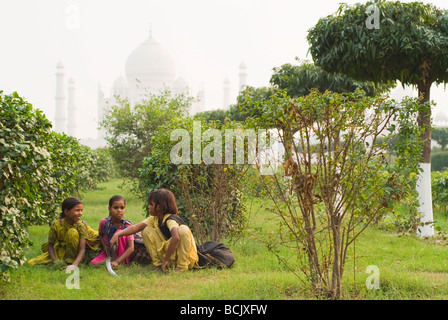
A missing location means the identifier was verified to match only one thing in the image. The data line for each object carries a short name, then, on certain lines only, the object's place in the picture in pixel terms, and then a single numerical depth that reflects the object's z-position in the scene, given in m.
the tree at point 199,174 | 6.82
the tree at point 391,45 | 7.64
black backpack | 5.74
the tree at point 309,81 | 12.06
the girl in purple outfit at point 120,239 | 5.83
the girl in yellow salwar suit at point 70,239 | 5.75
